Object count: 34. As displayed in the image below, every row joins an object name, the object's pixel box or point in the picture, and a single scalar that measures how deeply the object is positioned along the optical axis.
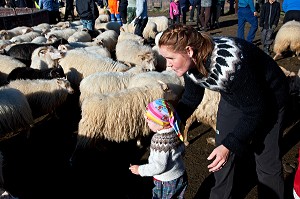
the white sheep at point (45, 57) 5.91
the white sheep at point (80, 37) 7.98
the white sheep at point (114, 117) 3.46
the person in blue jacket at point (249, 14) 7.15
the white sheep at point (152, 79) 4.20
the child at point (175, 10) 11.80
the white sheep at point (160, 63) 6.53
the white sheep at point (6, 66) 5.78
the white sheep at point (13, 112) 3.95
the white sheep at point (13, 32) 8.34
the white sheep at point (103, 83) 4.55
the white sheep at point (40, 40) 7.61
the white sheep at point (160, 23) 11.60
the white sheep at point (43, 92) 4.63
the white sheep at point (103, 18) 13.43
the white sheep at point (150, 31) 10.58
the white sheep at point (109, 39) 7.93
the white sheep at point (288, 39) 7.16
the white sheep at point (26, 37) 7.80
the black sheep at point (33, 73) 5.30
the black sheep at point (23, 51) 6.58
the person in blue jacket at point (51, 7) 12.70
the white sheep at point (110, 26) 10.68
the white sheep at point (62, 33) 8.31
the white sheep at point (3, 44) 6.83
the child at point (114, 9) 12.17
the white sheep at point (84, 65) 5.57
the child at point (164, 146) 2.02
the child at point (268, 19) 7.27
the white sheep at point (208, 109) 3.79
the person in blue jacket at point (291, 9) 7.72
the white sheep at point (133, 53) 5.80
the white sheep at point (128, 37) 7.74
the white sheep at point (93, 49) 6.14
